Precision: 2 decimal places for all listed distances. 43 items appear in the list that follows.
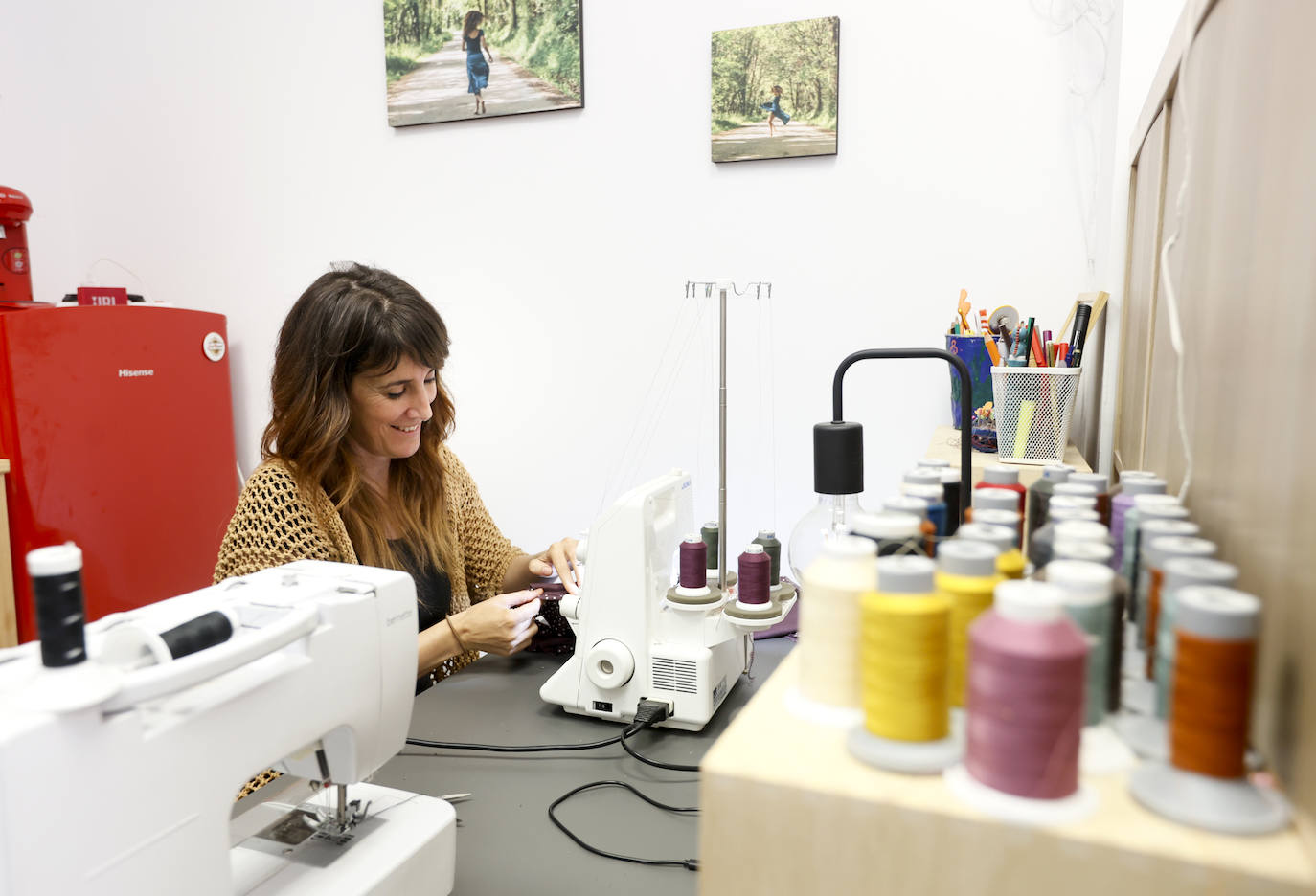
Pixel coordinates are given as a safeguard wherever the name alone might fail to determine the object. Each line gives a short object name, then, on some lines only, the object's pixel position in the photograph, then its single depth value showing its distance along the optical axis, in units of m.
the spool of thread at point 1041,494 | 0.70
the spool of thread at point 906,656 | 0.44
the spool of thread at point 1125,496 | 0.60
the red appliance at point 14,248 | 2.30
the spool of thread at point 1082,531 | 0.54
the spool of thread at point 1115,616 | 0.45
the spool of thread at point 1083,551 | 0.50
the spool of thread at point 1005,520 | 0.59
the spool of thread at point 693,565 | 1.21
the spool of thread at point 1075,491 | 0.66
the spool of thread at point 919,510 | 0.60
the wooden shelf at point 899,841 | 0.36
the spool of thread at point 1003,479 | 0.71
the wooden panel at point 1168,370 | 0.80
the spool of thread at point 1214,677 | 0.38
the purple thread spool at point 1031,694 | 0.39
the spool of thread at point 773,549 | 1.25
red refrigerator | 2.23
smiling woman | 1.42
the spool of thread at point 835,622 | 0.49
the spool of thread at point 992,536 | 0.54
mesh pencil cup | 1.34
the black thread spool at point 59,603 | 0.57
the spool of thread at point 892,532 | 0.55
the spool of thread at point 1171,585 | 0.42
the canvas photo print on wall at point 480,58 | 2.15
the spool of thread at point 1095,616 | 0.44
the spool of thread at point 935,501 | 0.64
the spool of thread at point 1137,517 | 0.55
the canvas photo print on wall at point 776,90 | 1.93
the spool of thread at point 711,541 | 1.33
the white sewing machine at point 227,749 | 0.57
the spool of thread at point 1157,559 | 0.47
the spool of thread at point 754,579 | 1.13
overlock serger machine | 1.17
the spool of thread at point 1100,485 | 0.67
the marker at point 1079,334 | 1.38
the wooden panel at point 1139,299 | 1.08
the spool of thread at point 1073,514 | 0.60
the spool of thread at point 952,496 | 0.69
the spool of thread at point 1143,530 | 0.51
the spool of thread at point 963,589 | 0.48
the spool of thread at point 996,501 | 0.63
